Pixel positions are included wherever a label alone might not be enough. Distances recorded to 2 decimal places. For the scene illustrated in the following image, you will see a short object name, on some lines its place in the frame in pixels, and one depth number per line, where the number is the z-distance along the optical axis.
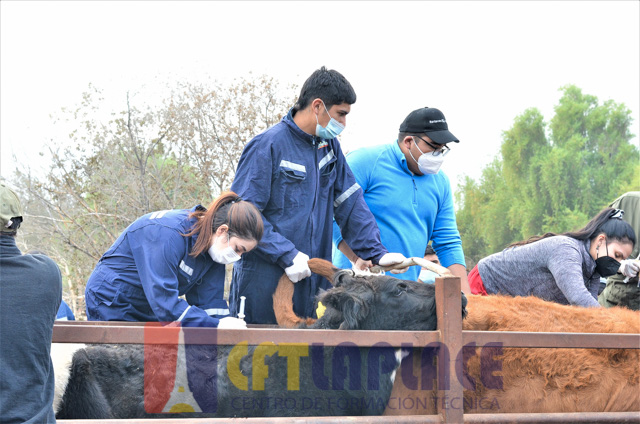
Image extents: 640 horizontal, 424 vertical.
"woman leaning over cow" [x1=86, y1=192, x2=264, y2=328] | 6.41
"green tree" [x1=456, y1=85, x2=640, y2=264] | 55.94
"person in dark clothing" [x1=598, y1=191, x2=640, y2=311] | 8.55
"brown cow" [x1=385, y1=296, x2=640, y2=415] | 6.03
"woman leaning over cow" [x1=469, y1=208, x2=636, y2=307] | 8.07
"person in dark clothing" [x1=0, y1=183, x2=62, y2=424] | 4.15
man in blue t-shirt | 8.63
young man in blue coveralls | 7.07
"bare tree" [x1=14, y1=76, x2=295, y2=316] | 25.48
